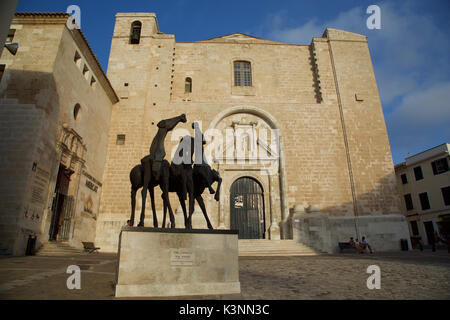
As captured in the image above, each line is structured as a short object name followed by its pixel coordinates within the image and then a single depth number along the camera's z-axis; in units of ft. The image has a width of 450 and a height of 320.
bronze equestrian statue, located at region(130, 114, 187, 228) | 17.35
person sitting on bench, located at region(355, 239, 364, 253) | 44.41
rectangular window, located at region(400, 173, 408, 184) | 92.30
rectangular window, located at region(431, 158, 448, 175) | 79.61
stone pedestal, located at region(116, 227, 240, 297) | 13.87
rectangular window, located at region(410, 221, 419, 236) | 85.68
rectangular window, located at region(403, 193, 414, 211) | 89.57
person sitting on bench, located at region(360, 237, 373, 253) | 44.87
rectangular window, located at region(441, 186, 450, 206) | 76.92
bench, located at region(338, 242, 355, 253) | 45.47
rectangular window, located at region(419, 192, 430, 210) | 83.38
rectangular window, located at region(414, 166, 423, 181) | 87.40
